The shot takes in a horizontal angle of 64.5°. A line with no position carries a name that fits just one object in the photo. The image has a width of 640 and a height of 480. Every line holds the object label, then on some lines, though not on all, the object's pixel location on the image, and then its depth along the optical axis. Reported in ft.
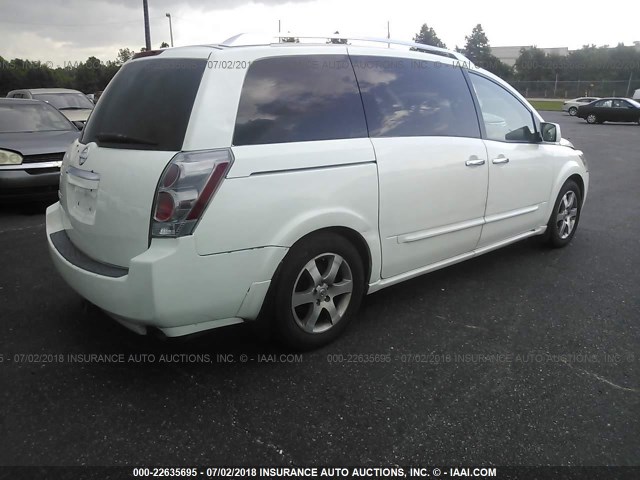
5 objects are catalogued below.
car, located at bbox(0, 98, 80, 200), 21.12
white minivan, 8.02
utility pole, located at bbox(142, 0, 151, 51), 61.99
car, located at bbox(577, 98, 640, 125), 82.58
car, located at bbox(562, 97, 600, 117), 103.95
